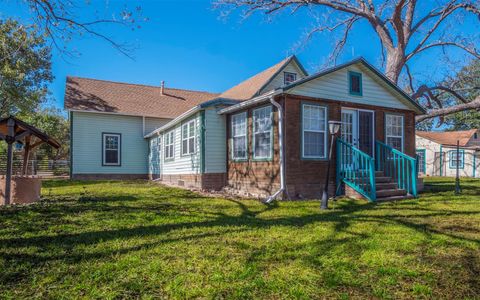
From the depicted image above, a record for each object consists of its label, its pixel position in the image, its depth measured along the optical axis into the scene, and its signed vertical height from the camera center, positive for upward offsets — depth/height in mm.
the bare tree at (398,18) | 15477 +6974
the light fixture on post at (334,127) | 7219 +675
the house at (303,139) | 8719 +587
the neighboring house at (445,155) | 24591 +164
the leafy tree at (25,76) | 18188 +5349
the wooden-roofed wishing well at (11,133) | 6770 +545
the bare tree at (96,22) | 6438 +2758
